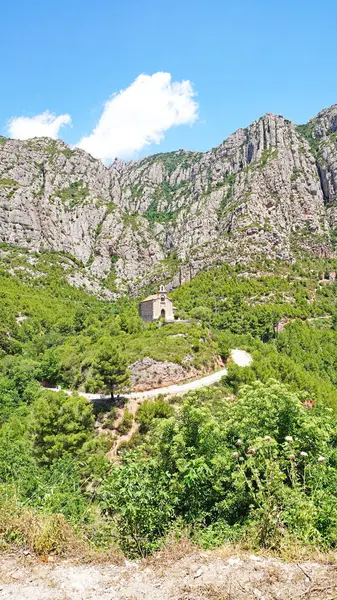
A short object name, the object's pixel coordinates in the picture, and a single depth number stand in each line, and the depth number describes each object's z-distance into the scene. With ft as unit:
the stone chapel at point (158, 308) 188.75
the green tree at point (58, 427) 67.10
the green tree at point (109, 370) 96.02
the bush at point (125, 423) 89.71
